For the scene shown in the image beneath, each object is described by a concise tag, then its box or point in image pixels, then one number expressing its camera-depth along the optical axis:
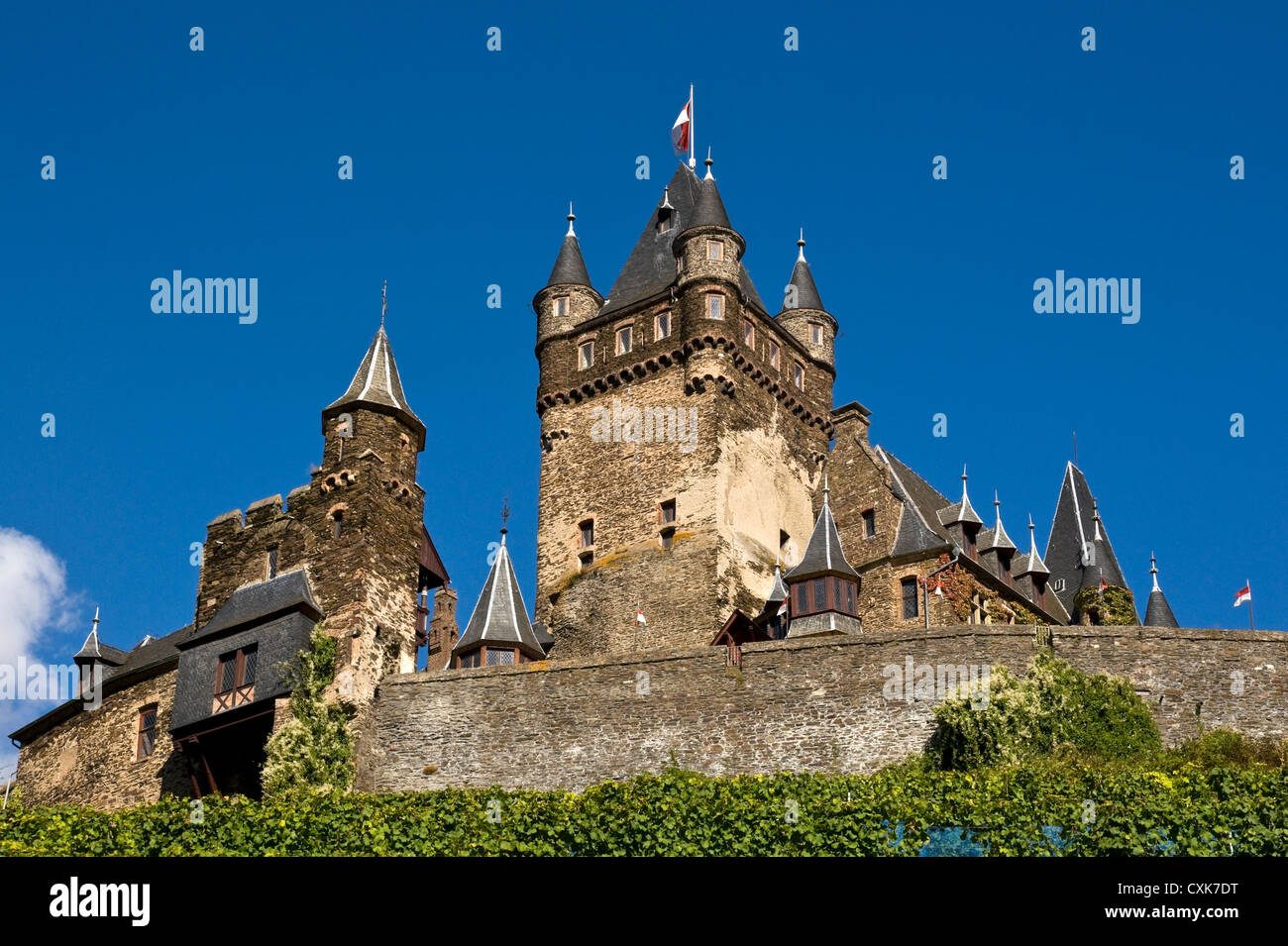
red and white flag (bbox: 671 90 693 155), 56.59
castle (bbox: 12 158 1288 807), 35.75
